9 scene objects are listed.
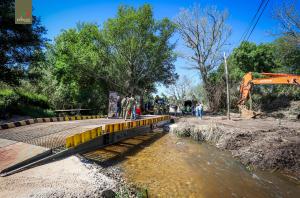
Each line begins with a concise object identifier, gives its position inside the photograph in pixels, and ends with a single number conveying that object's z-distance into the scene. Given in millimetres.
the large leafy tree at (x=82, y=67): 23922
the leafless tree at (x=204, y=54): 30297
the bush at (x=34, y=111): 17497
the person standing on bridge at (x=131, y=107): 14594
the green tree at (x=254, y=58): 33812
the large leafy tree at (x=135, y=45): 25047
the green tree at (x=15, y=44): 14836
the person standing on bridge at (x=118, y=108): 17516
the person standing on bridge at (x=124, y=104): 15676
